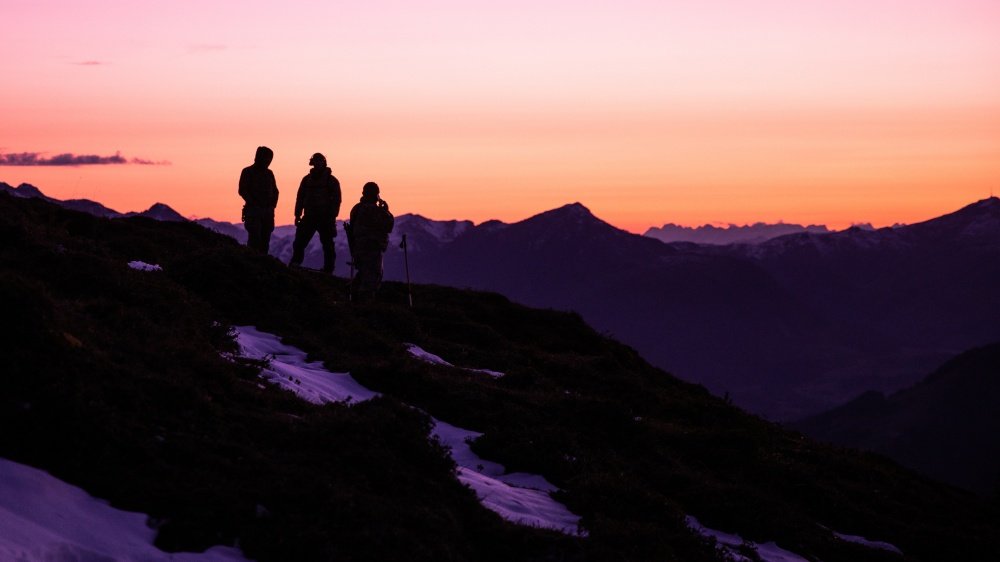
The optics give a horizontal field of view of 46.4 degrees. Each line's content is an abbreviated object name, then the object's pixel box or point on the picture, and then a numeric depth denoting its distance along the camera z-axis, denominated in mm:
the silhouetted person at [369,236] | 29109
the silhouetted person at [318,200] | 31516
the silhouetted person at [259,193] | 29906
